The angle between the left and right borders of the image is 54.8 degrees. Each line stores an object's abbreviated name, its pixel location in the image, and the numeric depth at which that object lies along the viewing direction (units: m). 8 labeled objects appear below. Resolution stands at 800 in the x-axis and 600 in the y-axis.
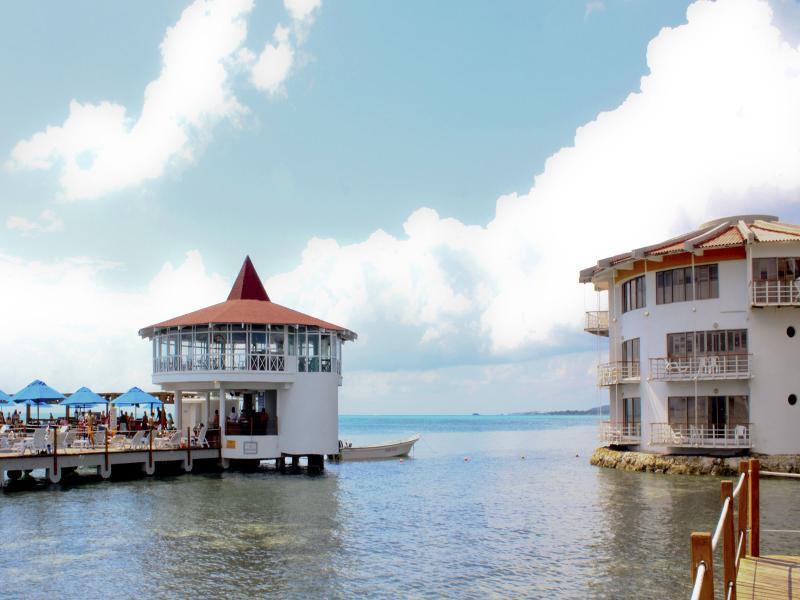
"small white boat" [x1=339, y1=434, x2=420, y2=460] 51.75
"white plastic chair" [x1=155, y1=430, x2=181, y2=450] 39.50
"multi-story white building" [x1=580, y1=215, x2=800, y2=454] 37.59
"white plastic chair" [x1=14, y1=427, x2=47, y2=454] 33.79
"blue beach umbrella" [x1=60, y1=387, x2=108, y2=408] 40.35
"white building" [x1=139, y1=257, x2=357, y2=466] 40.56
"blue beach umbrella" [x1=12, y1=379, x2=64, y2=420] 41.31
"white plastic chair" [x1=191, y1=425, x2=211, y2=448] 40.44
